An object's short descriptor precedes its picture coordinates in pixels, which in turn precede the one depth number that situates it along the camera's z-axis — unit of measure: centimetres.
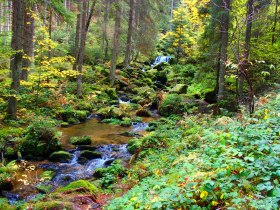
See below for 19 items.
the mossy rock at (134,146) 945
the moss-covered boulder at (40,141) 907
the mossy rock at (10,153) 854
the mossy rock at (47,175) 736
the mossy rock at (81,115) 1422
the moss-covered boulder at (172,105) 1600
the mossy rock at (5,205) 539
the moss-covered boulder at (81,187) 639
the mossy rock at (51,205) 505
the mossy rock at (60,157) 899
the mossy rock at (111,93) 1922
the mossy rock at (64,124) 1289
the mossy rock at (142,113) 1636
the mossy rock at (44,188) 674
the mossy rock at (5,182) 673
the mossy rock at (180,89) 1973
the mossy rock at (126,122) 1398
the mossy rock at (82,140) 1046
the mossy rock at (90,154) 937
